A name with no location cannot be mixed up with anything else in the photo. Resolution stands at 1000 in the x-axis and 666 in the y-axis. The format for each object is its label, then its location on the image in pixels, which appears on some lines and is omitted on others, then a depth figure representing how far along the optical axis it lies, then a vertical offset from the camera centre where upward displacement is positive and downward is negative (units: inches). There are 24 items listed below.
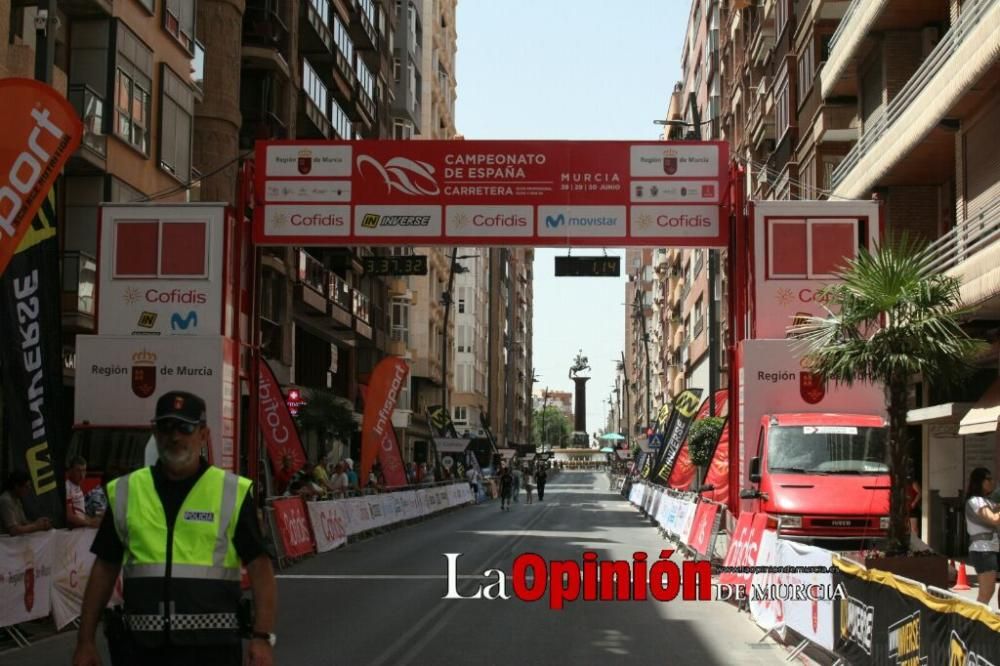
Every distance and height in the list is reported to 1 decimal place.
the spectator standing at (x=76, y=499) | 626.8 -32.1
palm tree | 579.8 +47.4
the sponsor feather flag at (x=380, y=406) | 1398.9 +27.1
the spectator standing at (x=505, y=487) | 1891.0 -71.2
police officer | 216.1 -19.9
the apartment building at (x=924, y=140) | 880.3 +227.6
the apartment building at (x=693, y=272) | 2832.2 +420.9
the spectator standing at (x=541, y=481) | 2289.6 -75.1
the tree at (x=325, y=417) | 1616.6 +16.8
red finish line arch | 927.0 +159.2
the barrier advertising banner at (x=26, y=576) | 491.5 -53.6
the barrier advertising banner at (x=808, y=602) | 425.4 -49.5
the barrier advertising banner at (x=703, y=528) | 808.9 -54.4
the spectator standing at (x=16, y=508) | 525.0 -31.3
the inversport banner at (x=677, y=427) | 1427.2 +10.0
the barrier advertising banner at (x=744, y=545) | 565.0 -45.4
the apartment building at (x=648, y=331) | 5467.5 +423.7
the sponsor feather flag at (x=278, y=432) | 993.5 -0.4
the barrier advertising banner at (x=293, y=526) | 847.7 -59.3
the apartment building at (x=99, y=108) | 1076.5 +259.9
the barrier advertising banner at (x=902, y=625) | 270.1 -41.8
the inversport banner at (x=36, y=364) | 585.0 +27.2
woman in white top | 563.8 -40.1
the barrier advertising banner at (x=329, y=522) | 954.1 -64.4
